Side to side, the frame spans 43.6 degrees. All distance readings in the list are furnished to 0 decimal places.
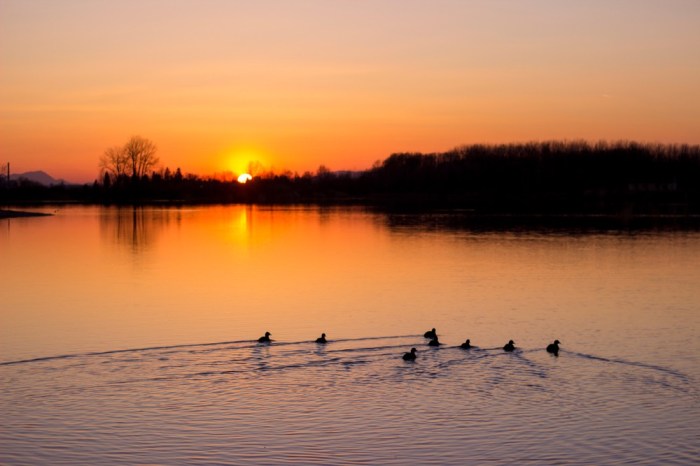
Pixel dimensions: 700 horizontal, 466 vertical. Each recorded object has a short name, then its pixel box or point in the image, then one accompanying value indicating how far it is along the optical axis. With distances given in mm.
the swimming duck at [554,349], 17359
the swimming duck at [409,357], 16516
